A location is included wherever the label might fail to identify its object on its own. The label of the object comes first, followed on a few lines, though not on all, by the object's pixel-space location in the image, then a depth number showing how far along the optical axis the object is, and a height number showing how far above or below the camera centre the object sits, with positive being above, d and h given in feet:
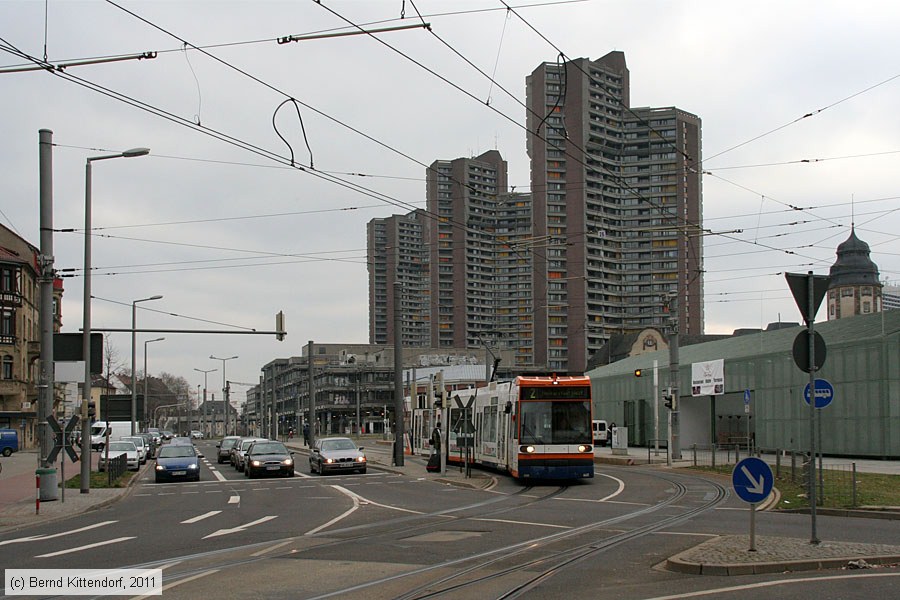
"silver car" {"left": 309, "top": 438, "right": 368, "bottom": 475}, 116.67 -10.94
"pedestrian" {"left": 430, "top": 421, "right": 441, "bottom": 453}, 107.86 -8.38
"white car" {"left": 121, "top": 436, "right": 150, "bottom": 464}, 158.92 -13.25
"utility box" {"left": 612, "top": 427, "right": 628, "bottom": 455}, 150.82 -11.95
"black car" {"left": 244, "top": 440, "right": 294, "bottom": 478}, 114.52 -11.17
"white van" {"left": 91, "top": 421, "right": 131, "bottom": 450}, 210.38 -13.95
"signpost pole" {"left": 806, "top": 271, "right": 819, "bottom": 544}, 39.40 -0.91
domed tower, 334.85 +30.52
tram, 84.69 -5.52
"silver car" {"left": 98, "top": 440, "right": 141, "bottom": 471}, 145.07 -12.27
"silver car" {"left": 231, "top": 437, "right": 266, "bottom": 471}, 134.72 -12.10
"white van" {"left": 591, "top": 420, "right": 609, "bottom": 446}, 197.71 -13.78
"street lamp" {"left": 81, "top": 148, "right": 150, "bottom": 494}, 86.51 +3.77
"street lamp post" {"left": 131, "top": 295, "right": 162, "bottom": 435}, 148.05 +2.71
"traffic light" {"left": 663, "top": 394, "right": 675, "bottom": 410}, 112.09 -4.36
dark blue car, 111.86 -11.42
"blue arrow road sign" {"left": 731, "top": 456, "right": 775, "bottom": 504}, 36.45 -4.54
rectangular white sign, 151.64 -2.10
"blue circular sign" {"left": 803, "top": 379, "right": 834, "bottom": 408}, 57.51 -1.81
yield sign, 40.16 +3.27
